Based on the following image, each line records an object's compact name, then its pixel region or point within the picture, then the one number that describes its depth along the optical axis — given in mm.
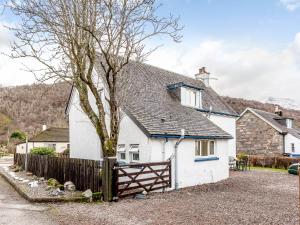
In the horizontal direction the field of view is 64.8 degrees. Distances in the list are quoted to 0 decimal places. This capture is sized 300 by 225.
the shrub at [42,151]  20710
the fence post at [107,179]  9974
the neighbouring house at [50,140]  38248
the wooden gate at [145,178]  10319
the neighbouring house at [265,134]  27645
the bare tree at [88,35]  10518
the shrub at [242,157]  24535
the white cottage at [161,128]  12576
